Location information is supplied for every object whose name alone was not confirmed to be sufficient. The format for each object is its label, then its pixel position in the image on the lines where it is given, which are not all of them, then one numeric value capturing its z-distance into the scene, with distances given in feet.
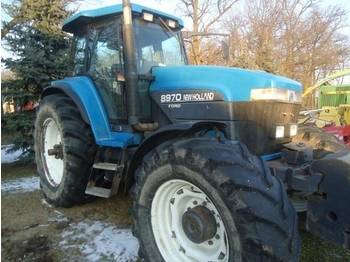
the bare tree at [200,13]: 63.26
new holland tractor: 6.17
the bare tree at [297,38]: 84.02
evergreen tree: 21.11
